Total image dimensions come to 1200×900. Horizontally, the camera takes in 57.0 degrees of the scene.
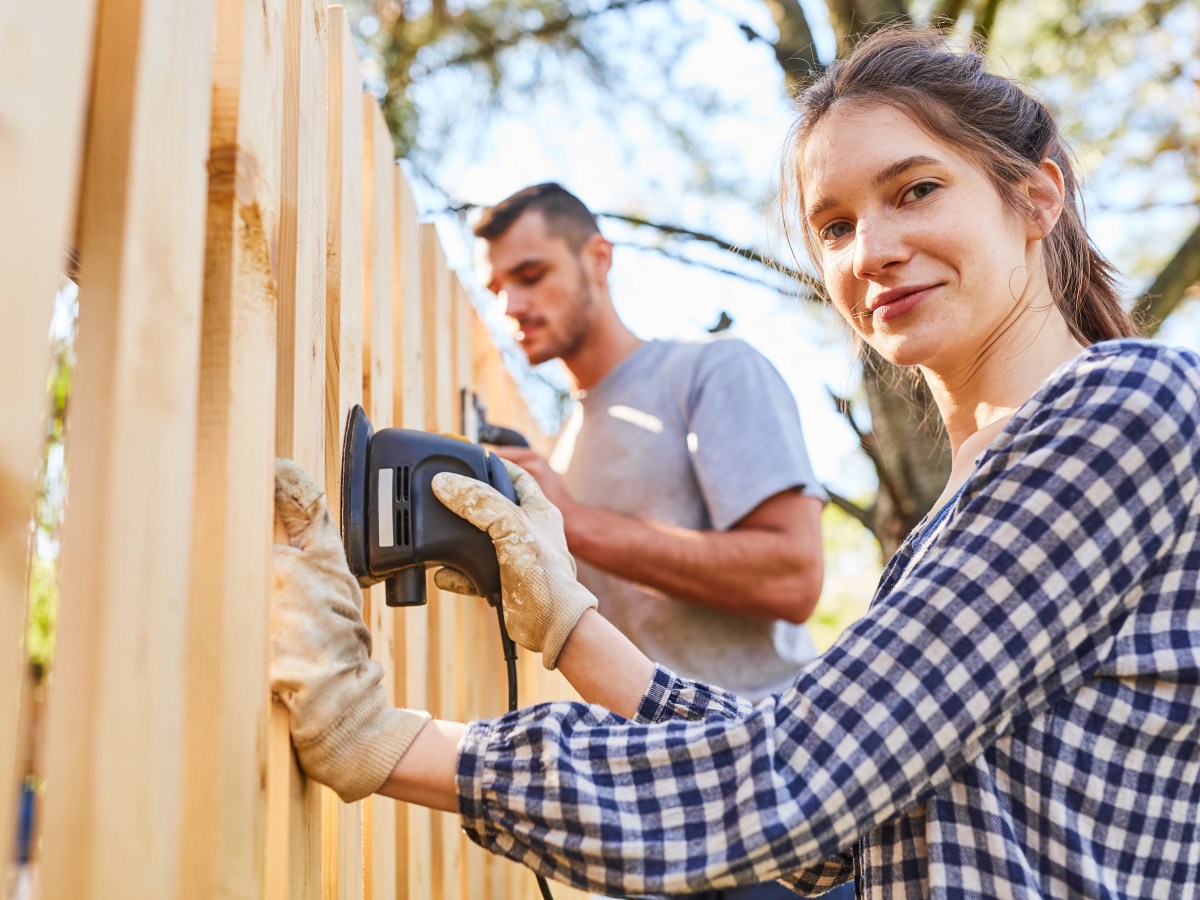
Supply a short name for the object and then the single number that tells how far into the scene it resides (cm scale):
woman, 102
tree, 544
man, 260
